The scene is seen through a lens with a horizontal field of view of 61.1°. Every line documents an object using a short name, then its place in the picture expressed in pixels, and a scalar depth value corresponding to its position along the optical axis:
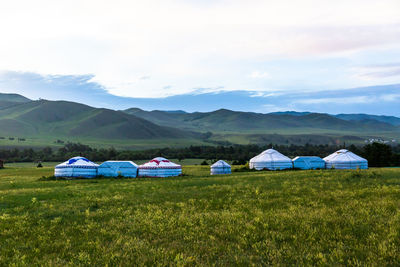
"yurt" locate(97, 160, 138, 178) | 51.84
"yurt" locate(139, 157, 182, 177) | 51.09
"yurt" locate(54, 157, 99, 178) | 50.44
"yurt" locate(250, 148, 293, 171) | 63.08
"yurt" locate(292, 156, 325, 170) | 64.71
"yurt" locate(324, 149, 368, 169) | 63.75
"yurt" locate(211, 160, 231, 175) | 56.06
